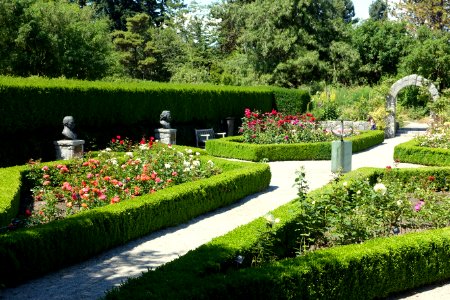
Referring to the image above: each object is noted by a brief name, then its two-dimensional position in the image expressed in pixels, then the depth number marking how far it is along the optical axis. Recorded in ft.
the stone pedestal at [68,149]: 40.24
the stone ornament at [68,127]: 40.27
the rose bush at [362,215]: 19.43
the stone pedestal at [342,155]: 36.47
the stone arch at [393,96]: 73.34
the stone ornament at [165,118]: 51.90
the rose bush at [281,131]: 50.62
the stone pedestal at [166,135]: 51.88
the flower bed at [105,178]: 24.18
